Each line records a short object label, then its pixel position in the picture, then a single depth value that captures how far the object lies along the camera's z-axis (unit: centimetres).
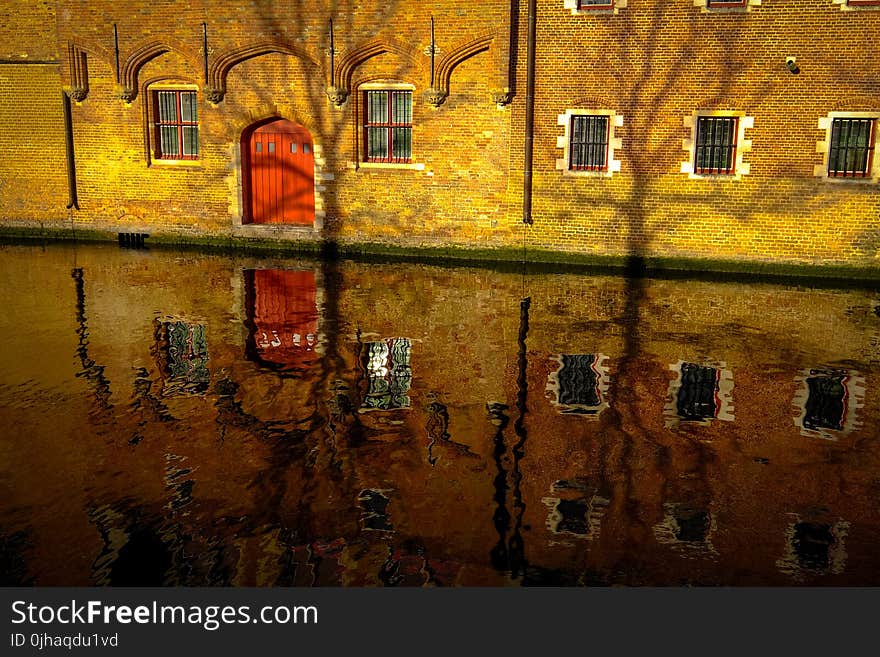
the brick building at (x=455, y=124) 1529
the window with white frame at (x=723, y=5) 1513
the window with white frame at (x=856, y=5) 1455
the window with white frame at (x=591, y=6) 1574
